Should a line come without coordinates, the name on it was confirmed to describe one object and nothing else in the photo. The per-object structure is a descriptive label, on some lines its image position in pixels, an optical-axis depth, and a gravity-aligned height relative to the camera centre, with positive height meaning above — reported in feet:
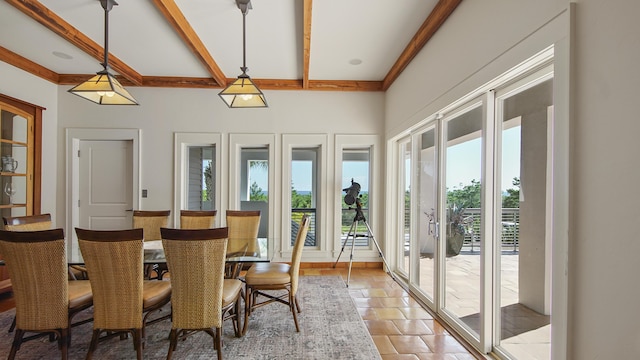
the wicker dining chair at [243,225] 11.51 -1.80
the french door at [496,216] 5.72 -0.82
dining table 8.02 -2.25
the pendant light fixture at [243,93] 8.38 +2.56
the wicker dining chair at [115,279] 6.18 -2.18
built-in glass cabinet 11.50 +0.84
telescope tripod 13.71 -2.10
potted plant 8.55 -1.40
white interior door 14.60 -0.29
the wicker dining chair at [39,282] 6.21 -2.28
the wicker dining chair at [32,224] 8.67 -1.45
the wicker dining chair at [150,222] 11.30 -1.66
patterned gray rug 7.26 -4.32
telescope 13.74 -0.62
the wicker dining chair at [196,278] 6.25 -2.18
